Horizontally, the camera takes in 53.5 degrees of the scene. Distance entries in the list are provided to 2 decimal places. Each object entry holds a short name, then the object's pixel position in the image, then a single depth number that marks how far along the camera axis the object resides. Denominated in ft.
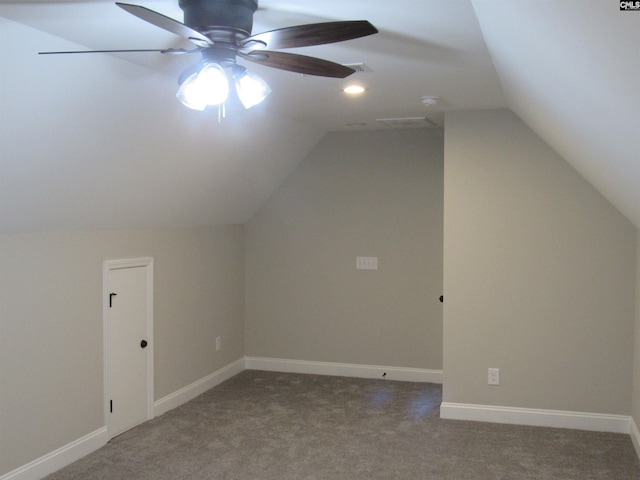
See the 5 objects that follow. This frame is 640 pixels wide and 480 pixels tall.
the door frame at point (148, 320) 13.84
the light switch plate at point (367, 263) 19.62
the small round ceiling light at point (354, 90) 12.83
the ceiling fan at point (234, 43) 6.81
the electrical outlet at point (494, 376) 15.48
